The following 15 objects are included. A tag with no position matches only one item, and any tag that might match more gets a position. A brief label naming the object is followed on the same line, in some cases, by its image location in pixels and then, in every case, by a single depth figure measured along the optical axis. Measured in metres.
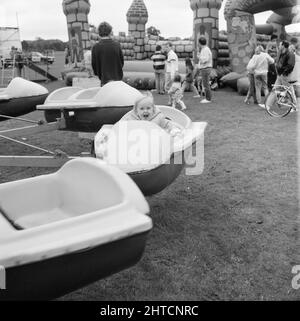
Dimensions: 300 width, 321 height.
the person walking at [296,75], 7.00
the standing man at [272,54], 8.54
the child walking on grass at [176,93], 7.53
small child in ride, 3.05
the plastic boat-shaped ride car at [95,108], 4.24
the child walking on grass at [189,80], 9.37
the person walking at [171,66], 8.55
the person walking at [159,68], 9.48
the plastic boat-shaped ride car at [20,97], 4.74
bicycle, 6.63
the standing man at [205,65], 7.97
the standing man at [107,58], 4.91
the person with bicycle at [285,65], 6.86
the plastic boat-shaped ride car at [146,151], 2.37
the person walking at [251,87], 7.69
